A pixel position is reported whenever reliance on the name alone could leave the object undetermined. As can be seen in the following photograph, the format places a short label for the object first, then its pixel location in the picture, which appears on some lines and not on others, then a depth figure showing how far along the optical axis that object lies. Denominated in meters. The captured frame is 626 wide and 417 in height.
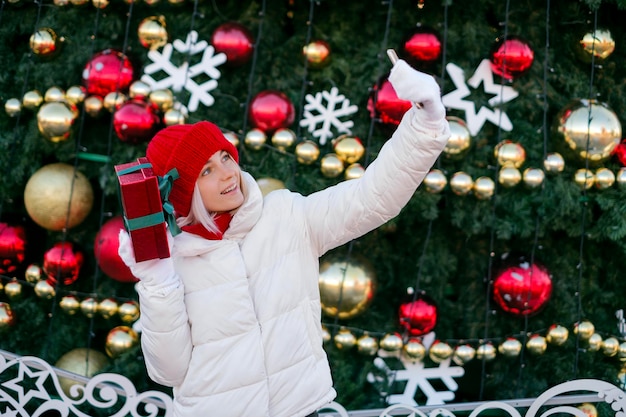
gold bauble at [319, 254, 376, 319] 2.95
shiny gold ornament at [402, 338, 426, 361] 2.98
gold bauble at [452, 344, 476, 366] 3.01
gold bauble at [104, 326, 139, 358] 3.06
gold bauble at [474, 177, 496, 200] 2.96
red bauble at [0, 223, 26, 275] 3.19
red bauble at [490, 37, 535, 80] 3.02
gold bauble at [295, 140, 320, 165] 2.99
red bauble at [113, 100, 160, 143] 3.01
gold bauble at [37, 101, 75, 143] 3.09
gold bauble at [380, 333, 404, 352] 2.96
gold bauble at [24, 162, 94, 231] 3.13
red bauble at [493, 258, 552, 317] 2.99
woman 1.73
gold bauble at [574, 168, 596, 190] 3.01
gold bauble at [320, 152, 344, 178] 2.96
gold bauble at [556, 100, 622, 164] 2.95
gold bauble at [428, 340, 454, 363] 2.99
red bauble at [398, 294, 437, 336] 3.00
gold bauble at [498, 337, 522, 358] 3.00
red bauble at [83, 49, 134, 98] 3.13
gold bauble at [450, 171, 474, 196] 2.96
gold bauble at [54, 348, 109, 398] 3.11
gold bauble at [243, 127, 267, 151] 3.01
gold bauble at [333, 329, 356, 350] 2.99
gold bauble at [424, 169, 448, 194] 2.94
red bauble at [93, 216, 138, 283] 3.04
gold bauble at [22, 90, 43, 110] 3.16
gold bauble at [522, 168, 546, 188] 2.95
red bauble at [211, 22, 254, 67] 3.11
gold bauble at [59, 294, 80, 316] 3.14
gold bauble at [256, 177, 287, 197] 2.93
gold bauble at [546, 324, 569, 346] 3.00
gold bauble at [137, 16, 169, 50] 3.13
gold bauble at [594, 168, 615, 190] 3.00
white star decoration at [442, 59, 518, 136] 3.12
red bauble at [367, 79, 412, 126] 2.97
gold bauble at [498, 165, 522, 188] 2.96
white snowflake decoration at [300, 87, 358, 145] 3.14
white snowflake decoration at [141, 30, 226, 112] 3.14
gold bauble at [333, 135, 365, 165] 2.98
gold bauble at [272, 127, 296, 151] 3.01
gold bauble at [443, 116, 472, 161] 2.95
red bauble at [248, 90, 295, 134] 3.05
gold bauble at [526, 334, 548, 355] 3.00
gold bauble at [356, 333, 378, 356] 2.99
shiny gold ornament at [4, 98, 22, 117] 3.22
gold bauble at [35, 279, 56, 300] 3.14
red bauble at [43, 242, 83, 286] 3.14
